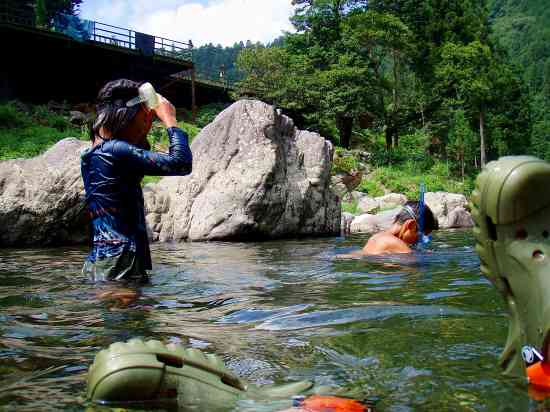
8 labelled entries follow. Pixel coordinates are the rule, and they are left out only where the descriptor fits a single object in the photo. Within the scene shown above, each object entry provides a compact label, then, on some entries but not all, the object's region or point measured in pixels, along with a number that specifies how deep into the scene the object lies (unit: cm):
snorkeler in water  533
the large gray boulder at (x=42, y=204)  777
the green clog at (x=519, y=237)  137
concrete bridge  2103
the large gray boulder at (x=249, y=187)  895
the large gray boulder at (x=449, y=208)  1509
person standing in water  326
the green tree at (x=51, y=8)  3100
